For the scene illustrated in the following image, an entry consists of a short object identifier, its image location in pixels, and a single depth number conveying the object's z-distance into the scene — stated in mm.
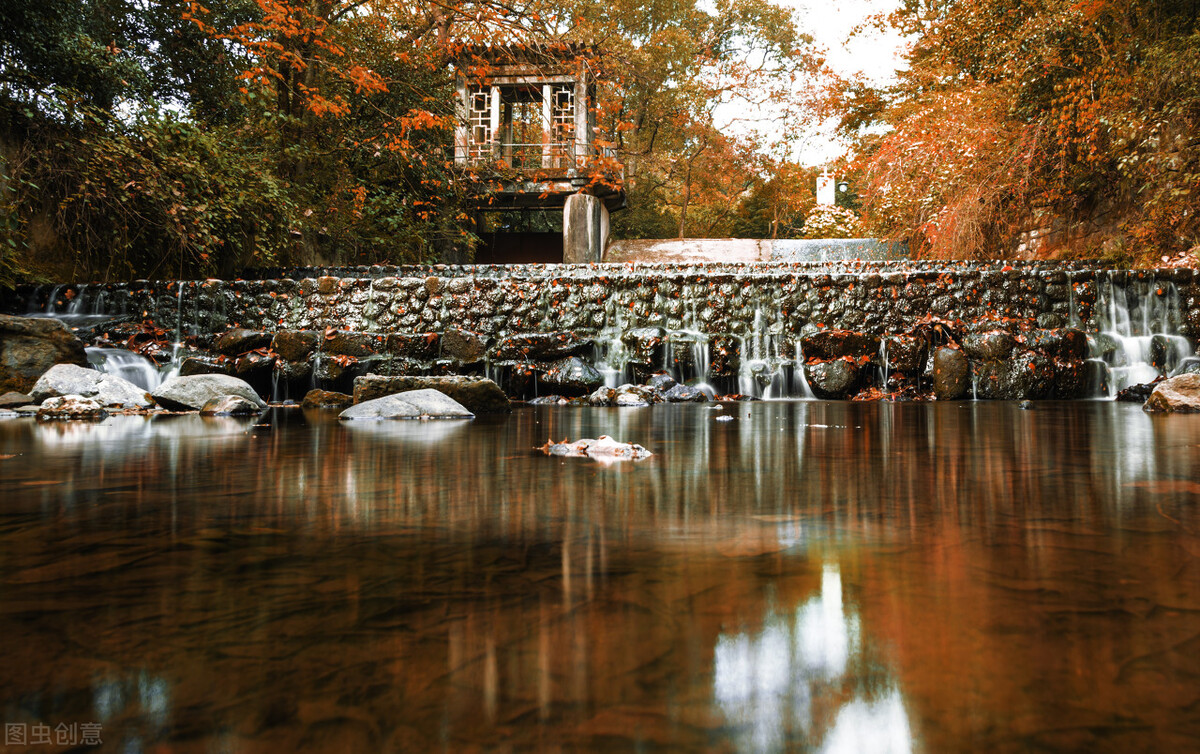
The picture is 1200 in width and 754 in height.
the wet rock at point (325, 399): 6145
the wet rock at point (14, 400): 5191
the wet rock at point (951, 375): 6961
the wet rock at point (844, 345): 7473
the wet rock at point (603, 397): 6551
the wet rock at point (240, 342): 7367
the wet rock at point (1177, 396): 4367
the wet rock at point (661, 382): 7230
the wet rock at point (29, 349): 6070
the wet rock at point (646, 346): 7680
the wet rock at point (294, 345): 7256
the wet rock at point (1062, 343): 6961
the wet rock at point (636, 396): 6535
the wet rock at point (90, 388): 5312
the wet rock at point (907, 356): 7371
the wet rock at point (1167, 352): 7102
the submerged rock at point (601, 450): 2434
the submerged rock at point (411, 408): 4516
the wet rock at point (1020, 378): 6738
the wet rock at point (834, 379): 7238
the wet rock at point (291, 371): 7195
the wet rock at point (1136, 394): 5945
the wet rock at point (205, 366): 7043
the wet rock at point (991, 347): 7012
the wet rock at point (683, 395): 6914
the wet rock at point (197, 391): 5254
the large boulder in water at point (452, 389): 5359
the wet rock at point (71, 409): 4664
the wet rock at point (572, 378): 7258
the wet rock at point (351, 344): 7414
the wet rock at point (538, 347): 7719
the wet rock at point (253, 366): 7078
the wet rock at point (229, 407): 5082
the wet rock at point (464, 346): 7695
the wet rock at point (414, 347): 7750
